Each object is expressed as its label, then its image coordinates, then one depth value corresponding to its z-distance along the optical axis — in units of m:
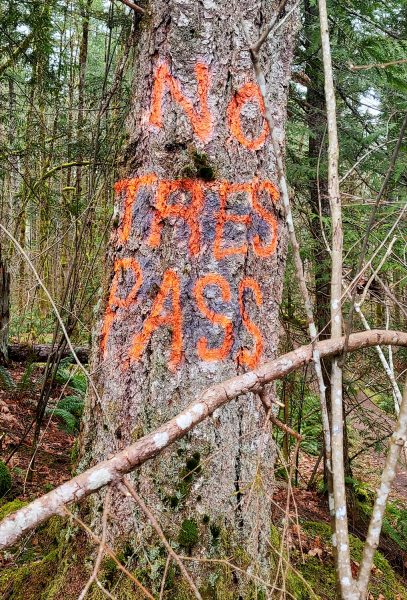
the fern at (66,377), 6.19
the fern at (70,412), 4.98
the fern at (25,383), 5.00
